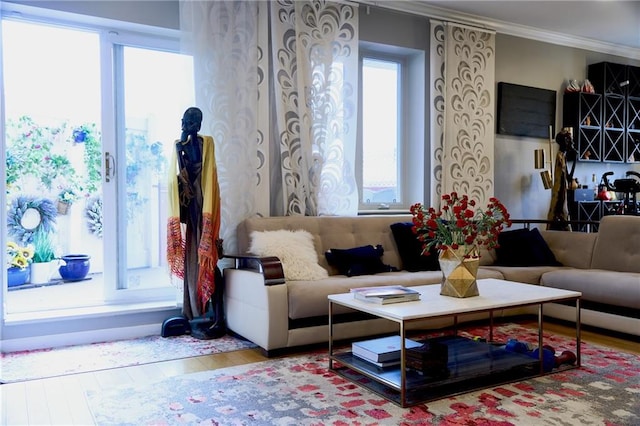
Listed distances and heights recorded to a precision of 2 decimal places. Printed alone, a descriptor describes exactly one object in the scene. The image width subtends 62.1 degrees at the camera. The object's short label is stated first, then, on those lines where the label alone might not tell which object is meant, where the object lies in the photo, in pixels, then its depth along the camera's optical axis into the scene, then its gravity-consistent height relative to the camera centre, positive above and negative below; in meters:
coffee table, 2.45 -0.86
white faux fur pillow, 3.49 -0.37
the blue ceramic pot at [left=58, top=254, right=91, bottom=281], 4.36 -0.57
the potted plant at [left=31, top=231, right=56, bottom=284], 4.20 -0.47
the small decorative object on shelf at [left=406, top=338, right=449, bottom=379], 2.59 -0.83
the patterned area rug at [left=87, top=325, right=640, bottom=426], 2.27 -0.95
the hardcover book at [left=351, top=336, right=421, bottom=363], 2.66 -0.79
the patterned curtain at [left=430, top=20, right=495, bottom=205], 4.97 +0.81
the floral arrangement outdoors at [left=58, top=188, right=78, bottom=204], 4.11 +0.02
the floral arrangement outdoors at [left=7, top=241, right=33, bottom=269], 4.02 -0.44
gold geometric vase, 2.80 -0.40
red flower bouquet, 2.75 -0.17
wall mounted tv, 5.36 +0.88
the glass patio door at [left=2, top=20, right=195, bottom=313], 3.83 +0.44
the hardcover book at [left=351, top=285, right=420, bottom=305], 2.63 -0.50
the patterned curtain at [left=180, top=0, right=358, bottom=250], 3.92 +0.75
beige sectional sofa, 3.21 -0.58
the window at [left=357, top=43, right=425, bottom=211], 4.93 +0.64
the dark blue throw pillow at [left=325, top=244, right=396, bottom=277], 3.85 -0.47
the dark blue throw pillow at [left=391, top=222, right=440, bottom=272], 4.11 -0.44
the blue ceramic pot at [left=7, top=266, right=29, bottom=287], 4.02 -0.60
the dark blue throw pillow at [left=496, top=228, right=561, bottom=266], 4.45 -0.47
